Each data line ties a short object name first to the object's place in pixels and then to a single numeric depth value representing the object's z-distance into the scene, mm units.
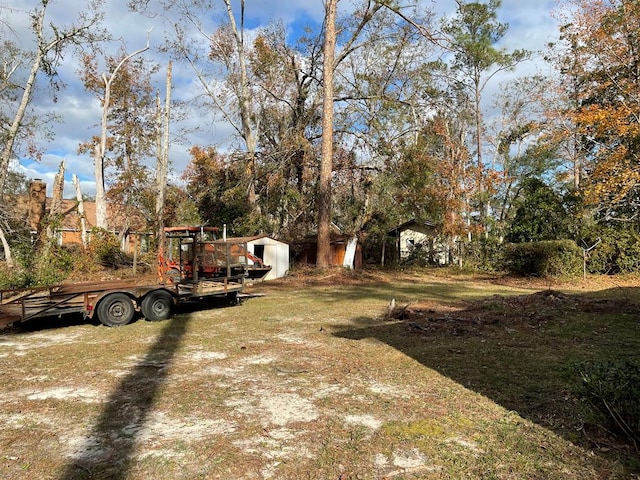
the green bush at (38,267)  12773
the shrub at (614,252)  18359
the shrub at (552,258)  18516
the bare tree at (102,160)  27953
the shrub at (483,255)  23438
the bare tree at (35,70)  16016
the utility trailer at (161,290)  8445
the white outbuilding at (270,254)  19984
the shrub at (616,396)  3131
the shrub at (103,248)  18516
